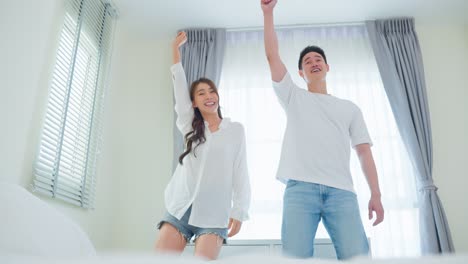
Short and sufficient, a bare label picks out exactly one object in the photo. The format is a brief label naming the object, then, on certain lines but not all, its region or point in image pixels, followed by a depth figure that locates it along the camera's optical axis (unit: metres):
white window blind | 2.04
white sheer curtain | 2.83
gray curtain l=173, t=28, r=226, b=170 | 3.11
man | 1.32
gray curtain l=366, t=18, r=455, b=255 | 2.64
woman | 1.46
